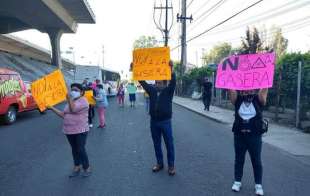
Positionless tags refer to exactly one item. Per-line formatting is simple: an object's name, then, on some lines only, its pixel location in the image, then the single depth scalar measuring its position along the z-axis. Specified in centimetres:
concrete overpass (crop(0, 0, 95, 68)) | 1588
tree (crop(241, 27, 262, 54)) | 1046
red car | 813
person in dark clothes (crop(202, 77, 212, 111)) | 1115
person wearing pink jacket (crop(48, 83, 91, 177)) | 354
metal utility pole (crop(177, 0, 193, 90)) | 2077
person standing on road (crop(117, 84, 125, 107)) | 1399
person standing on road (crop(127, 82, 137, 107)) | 1321
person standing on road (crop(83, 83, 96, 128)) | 761
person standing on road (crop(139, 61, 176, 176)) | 372
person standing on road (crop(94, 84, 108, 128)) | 736
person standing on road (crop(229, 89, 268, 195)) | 307
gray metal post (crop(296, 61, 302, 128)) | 714
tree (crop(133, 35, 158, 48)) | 6132
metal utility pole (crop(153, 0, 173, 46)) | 2467
